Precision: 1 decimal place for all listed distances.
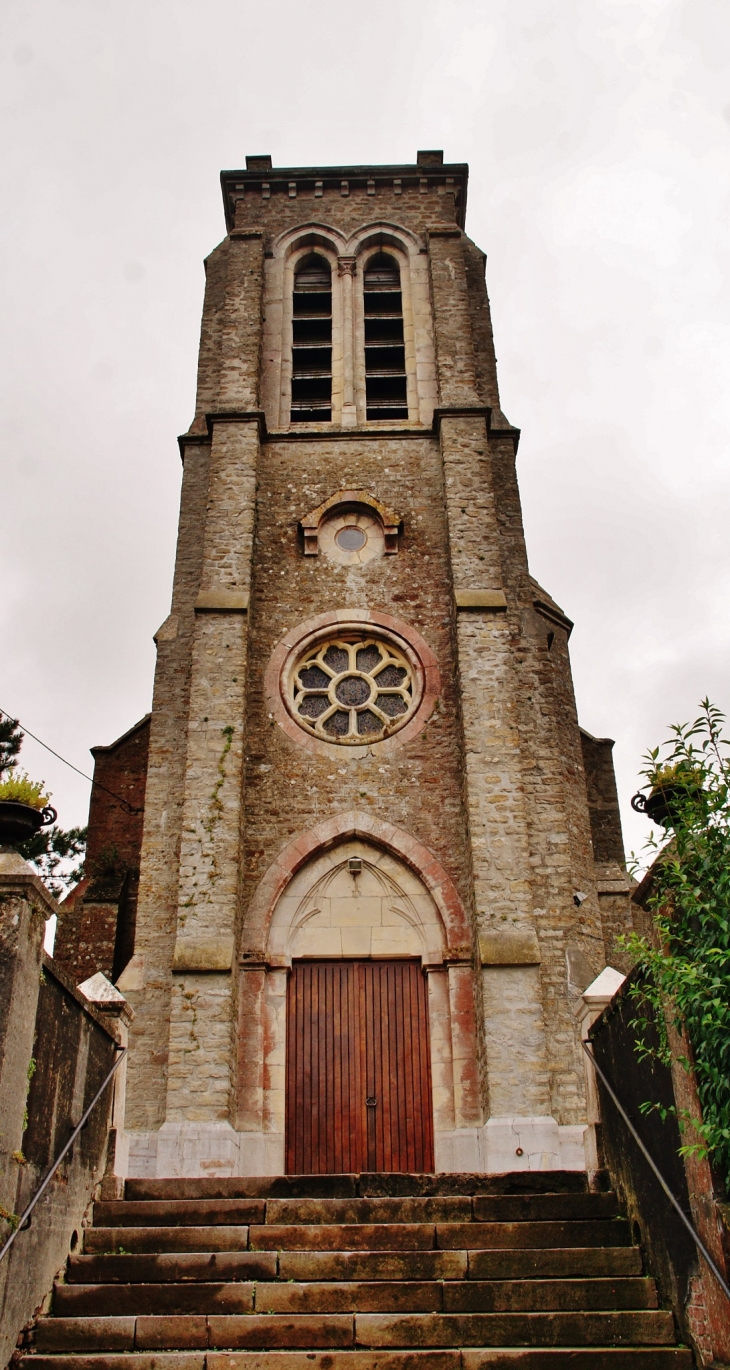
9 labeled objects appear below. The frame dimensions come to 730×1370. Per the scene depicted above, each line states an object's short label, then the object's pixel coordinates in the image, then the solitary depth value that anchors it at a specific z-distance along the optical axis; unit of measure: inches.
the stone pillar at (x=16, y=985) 231.6
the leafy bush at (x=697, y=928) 209.3
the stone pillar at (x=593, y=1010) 310.2
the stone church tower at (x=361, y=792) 426.0
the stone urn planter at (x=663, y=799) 237.6
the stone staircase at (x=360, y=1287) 223.3
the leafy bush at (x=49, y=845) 735.7
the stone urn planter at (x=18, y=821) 266.1
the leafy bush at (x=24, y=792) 268.1
